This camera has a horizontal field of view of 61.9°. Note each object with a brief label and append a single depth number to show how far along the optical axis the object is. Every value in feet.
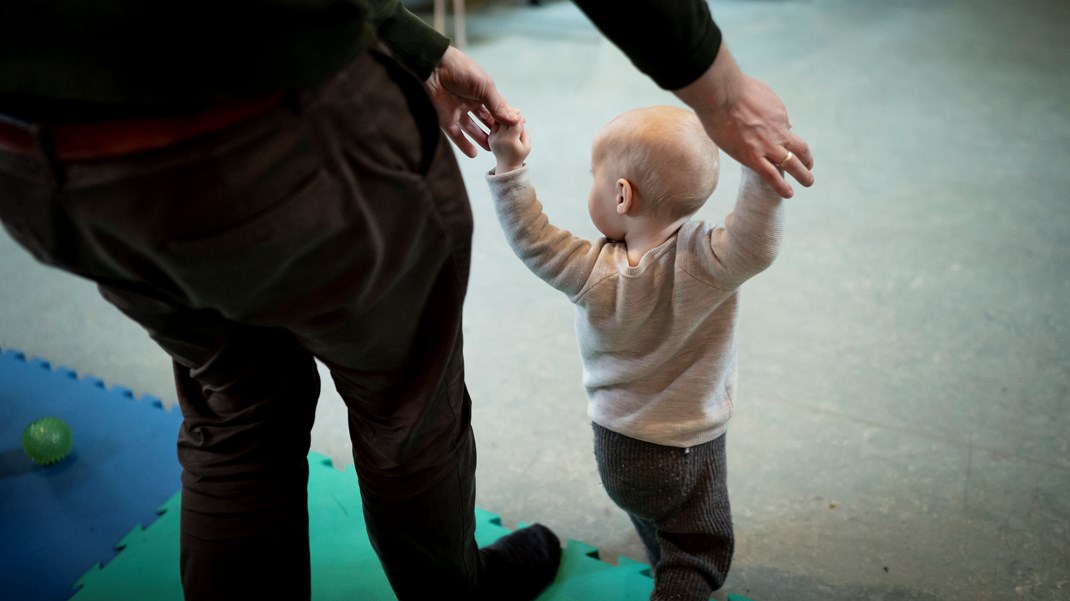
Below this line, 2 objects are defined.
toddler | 3.35
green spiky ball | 5.11
